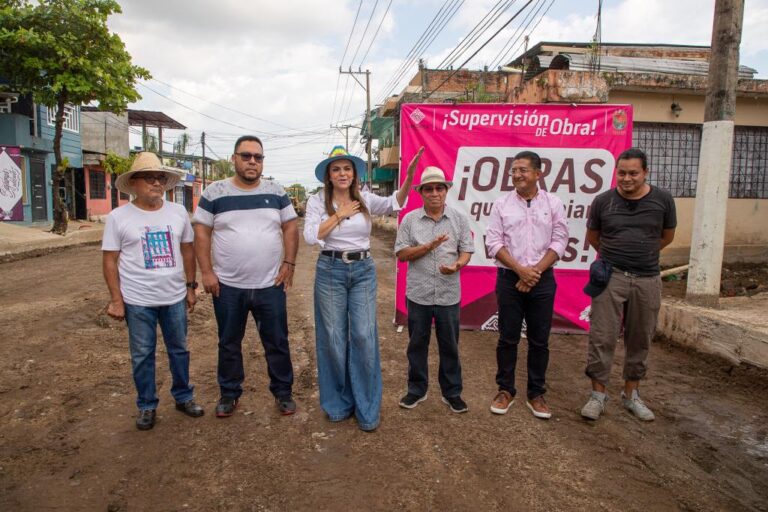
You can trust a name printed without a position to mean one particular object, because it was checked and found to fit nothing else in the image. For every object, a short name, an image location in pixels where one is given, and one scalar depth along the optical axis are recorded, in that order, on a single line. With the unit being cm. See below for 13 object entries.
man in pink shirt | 378
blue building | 1784
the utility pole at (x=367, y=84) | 3569
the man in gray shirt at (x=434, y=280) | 378
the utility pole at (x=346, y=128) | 5018
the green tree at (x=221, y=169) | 6679
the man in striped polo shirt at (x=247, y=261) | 354
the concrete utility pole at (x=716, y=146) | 550
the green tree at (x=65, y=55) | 1441
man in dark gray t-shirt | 372
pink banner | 573
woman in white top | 358
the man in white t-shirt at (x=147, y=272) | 345
